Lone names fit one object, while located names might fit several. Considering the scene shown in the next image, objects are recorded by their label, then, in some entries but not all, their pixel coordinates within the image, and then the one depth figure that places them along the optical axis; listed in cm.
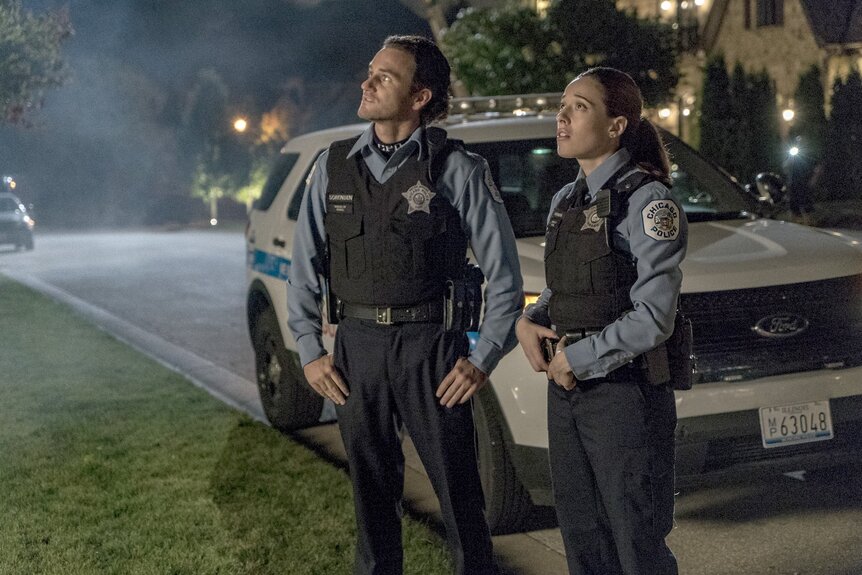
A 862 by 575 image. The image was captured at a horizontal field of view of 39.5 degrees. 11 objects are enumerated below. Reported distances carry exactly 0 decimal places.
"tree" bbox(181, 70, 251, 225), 5694
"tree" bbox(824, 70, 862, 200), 2671
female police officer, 306
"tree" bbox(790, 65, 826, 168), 2794
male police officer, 343
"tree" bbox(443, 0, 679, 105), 2109
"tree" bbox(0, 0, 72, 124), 1431
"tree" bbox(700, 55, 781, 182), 2870
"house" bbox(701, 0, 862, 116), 3023
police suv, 465
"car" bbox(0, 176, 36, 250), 2994
